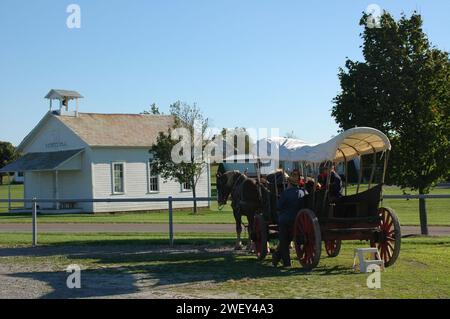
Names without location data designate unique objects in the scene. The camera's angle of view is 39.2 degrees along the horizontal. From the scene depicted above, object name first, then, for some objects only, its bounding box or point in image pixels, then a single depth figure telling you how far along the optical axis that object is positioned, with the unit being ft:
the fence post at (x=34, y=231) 58.29
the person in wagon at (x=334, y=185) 39.63
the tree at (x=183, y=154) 130.52
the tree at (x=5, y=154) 310.24
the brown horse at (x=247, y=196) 46.19
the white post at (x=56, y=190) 134.60
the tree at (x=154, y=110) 248.73
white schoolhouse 131.54
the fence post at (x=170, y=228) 54.85
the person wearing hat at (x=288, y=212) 39.96
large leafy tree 63.05
